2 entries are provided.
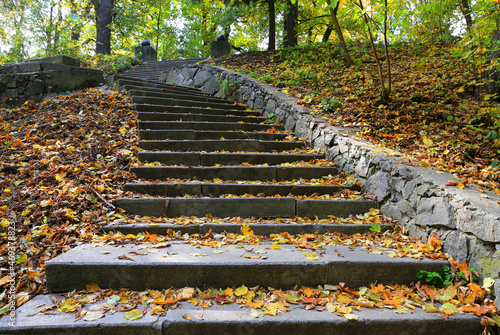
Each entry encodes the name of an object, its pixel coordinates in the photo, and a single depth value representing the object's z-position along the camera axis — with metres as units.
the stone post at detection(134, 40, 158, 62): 12.31
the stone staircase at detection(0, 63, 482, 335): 1.60
